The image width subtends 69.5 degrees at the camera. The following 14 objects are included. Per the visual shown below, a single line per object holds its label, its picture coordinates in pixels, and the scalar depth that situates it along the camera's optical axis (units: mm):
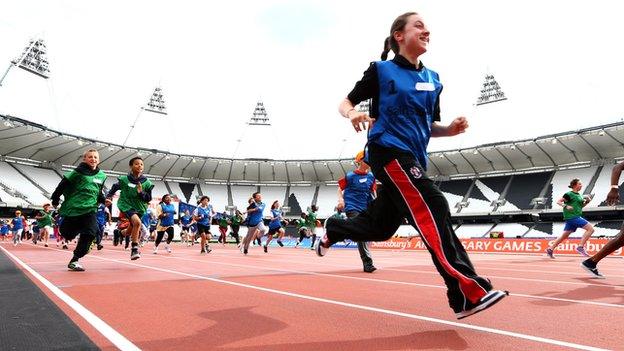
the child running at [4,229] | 35219
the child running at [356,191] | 8125
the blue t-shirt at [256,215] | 14516
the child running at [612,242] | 5360
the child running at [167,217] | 14912
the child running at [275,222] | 18177
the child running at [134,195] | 8453
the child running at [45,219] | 20625
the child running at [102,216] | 16266
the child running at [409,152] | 2723
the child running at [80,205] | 7285
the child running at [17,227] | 22766
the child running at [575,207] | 10250
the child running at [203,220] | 14833
